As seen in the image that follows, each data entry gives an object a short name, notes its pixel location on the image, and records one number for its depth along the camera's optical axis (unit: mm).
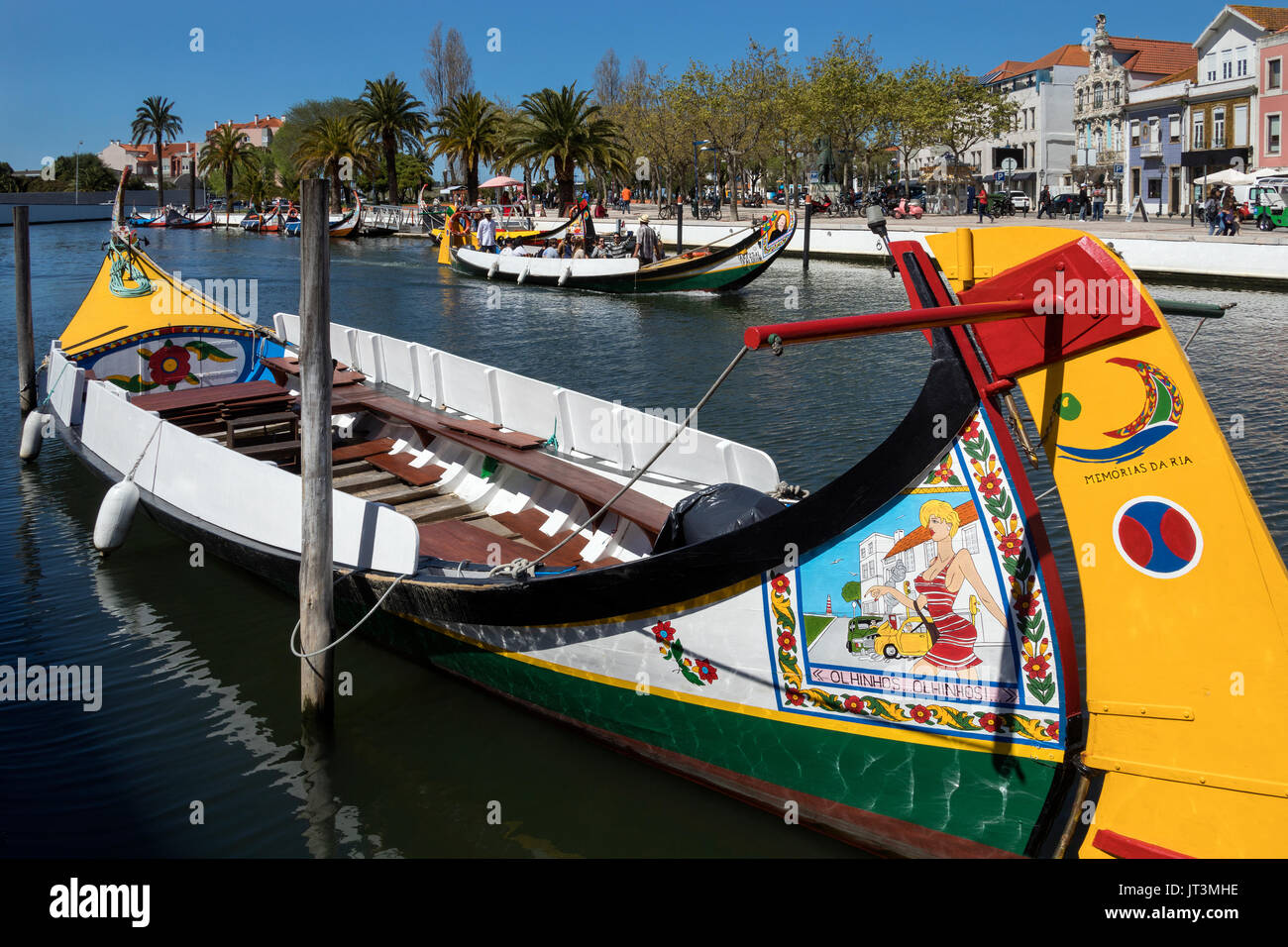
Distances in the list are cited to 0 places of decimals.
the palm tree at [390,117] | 68250
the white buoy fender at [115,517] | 9977
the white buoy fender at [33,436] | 13641
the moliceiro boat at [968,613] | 4520
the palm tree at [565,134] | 55406
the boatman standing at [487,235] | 41562
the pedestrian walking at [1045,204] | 46600
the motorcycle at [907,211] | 53472
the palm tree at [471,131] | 63375
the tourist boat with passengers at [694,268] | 31375
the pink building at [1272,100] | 49344
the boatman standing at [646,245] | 33594
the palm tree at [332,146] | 72438
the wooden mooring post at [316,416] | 6691
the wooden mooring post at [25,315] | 14720
